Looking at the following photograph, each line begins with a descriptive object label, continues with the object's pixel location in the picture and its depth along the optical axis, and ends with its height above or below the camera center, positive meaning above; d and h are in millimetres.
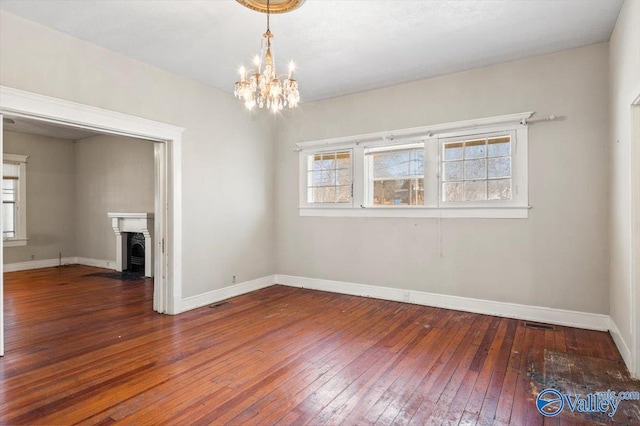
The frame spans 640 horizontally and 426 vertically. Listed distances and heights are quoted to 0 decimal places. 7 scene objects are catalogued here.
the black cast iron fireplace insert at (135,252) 7141 -798
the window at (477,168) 4121 +546
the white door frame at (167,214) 4211 -9
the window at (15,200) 7281 +278
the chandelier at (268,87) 2607 +951
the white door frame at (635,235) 2562 -164
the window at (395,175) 4699 +523
